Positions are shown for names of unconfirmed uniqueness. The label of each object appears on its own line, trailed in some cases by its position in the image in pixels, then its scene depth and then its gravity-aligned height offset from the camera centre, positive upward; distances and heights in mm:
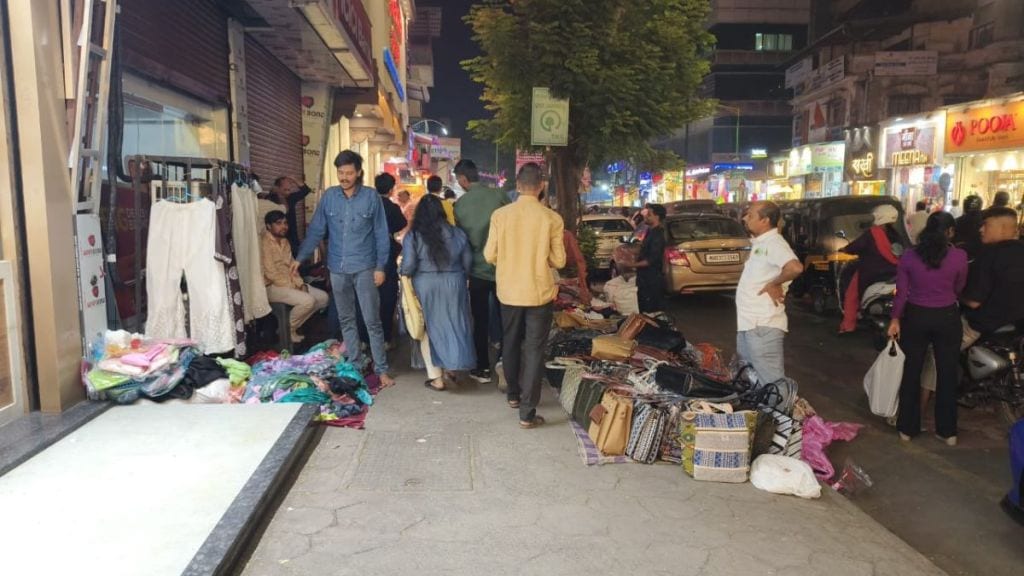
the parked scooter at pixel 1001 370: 5891 -1353
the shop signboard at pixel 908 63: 31594 +6416
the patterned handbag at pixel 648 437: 4816 -1559
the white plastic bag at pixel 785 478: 4375 -1676
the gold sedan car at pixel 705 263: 12195 -996
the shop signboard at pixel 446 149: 35875 +2842
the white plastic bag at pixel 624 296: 8688 -1115
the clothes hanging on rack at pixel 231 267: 5875 -533
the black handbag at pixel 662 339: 6629 -1252
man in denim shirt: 6148 -305
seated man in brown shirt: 7234 -703
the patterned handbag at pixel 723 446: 4496 -1511
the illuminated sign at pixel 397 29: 20875 +5444
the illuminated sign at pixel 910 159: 23547 +1619
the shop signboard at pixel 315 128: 12508 +1315
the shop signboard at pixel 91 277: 5059 -538
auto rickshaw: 11695 -529
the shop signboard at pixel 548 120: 10547 +1241
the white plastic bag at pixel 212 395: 5465 -1461
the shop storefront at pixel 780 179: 39594 +1492
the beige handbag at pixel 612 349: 6315 -1278
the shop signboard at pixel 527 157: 16688 +1138
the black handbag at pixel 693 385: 5039 -1282
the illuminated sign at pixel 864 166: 28891 +1641
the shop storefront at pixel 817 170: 33344 +1781
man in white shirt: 5203 -653
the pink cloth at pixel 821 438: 4887 -1724
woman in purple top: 5441 -862
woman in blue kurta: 6055 -641
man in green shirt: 6441 -232
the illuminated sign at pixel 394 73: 17334 +3493
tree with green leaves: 12992 +2605
